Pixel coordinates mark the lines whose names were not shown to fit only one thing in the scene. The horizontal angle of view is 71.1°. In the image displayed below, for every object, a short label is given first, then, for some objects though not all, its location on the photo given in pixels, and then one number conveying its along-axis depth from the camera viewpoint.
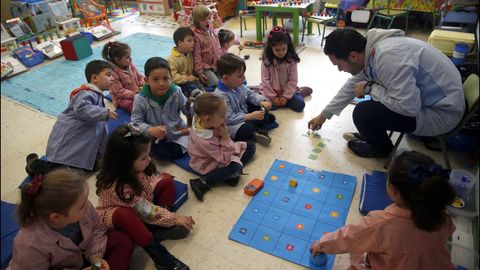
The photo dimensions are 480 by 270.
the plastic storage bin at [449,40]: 3.06
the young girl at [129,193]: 1.54
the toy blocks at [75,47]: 4.40
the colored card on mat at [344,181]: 2.02
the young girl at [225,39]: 3.55
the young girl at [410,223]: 1.08
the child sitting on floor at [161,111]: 2.21
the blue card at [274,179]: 2.09
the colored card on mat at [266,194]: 1.97
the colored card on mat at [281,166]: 2.20
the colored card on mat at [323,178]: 2.07
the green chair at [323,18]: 4.41
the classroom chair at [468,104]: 1.80
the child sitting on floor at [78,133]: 2.11
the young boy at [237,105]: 2.38
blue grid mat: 1.70
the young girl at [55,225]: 1.23
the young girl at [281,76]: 2.81
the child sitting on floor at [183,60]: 3.13
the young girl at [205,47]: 3.31
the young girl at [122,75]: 2.76
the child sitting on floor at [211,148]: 1.98
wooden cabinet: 5.89
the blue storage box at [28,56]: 4.34
